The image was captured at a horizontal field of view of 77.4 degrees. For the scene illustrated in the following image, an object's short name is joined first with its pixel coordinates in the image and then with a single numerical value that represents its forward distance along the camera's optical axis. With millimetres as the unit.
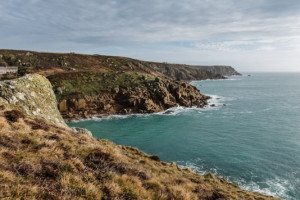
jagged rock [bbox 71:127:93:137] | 20494
